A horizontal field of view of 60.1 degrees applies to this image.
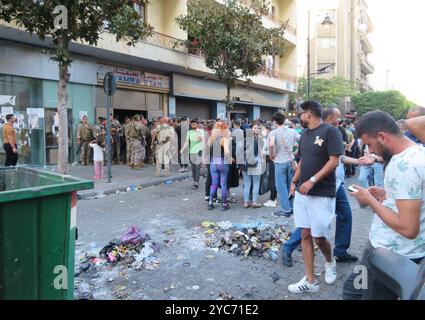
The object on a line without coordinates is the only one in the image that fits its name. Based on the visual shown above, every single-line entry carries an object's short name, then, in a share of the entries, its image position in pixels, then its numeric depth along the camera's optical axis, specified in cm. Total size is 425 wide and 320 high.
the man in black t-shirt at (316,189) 356
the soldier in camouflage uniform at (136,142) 1264
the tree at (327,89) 3772
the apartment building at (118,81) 1204
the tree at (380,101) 4747
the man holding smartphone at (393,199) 207
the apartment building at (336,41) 4997
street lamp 2477
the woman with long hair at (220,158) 727
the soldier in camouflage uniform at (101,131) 1061
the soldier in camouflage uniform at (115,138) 1363
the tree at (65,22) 830
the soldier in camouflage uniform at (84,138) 1323
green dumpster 217
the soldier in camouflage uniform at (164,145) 1141
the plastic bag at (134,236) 482
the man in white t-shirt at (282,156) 663
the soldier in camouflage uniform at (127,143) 1282
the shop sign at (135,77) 1477
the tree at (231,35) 1425
